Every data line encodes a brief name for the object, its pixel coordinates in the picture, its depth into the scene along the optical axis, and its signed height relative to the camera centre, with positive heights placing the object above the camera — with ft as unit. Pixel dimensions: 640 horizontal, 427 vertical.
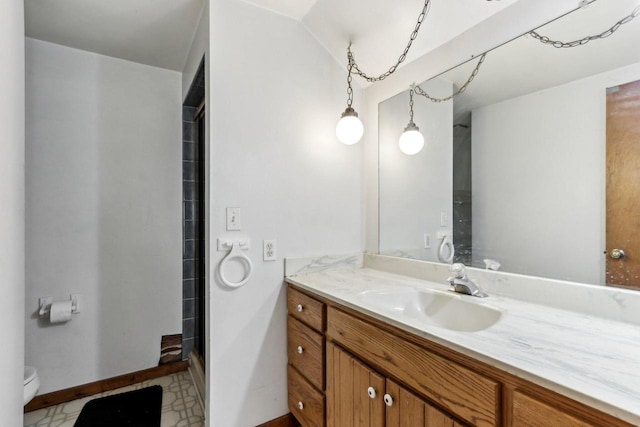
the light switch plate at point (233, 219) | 5.00 -0.12
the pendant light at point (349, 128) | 5.65 +1.62
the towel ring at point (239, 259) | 4.89 -0.86
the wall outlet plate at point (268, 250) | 5.32 -0.68
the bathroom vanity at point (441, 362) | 2.05 -1.35
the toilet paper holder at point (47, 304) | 6.36 -2.00
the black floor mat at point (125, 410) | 5.74 -4.07
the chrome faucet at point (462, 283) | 4.13 -1.01
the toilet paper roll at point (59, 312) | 6.22 -2.10
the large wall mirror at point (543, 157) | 3.28 +0.75
